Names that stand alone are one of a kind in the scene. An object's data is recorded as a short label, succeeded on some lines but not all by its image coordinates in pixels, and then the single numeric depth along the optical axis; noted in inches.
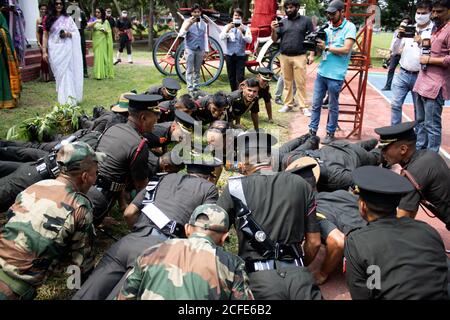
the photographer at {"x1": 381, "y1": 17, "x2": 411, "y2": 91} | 395.5
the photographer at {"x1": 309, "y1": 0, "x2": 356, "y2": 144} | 213.3
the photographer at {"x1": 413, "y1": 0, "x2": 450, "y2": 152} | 168.7
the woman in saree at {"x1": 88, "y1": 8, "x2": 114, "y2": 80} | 394.0
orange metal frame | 223.9
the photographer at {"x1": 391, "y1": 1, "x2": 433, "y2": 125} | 203.8
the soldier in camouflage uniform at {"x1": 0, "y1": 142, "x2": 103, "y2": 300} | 86.4
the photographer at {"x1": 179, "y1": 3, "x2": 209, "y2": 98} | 326.0
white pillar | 393.1
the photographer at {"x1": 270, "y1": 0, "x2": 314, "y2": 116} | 277.4
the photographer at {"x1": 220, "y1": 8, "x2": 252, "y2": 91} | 319.0
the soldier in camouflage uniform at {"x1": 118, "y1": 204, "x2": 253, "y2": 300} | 68.5
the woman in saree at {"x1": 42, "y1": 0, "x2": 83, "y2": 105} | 269.1
